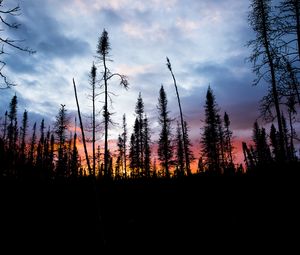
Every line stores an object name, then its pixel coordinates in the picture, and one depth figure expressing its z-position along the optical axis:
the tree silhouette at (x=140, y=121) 42.50
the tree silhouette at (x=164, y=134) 35.90
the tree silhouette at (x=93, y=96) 27.05
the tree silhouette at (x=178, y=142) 47.25
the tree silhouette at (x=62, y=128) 36.94
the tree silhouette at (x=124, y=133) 48.95
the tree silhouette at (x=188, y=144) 45.22
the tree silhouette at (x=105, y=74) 22.55
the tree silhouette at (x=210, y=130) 35.96
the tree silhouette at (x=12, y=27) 6.35
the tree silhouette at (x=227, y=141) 48.25
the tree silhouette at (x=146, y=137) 42.72
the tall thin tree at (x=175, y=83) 20.23
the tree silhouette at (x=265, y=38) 17.45
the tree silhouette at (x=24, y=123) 50.24
